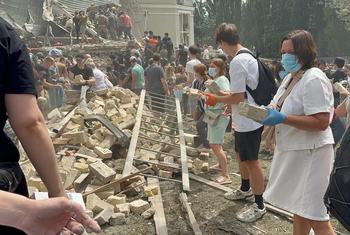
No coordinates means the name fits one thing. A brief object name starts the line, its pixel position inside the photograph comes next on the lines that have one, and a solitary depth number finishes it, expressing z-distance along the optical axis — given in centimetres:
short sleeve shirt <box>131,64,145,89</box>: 1201
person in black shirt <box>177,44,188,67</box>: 2087
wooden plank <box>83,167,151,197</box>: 508
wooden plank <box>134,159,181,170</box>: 637
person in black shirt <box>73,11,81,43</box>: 2176
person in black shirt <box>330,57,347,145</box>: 657
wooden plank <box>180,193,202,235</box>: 434
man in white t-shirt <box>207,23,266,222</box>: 449
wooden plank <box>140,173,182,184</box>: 604
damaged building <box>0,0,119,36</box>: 2180
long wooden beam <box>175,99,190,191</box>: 553
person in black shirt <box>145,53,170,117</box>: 1134
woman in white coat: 315
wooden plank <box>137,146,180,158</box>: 704
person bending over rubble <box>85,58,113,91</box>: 1072
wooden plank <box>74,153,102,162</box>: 618
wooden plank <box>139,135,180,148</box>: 751
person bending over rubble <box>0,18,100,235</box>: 192
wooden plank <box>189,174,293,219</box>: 484
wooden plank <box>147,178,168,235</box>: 441
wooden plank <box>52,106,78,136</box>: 722
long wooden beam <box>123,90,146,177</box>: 563
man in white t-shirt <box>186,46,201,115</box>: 1038
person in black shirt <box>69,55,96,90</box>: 1060
